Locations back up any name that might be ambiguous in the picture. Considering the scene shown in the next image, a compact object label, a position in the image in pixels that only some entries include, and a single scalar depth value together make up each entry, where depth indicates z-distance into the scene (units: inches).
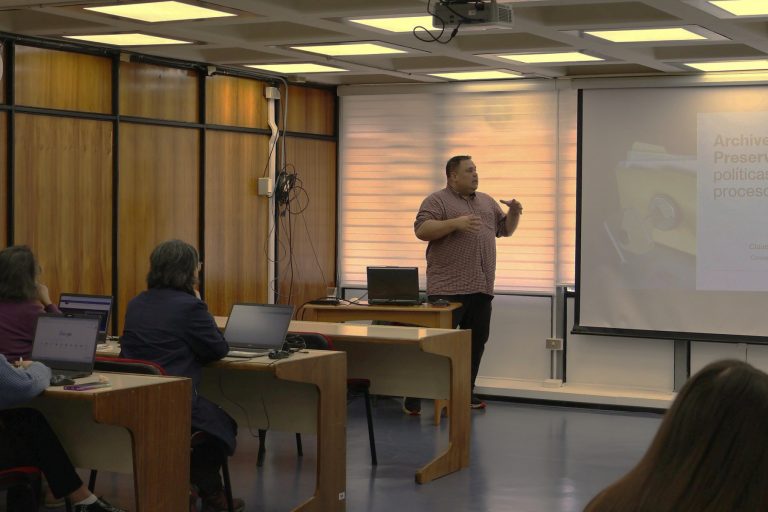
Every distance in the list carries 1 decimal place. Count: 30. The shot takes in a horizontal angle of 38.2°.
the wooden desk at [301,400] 206.1
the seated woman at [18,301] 201.6
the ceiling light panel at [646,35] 261.6
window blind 360.5
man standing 317.7
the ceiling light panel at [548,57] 303.6
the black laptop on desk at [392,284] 319.9
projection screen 331.6
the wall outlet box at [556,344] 356.8
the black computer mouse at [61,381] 172.1
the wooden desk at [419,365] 244.8
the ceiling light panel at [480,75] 346.6
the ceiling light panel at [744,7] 225.9
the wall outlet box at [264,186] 355.9
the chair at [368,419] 259.0
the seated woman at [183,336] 200.5
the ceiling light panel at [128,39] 278.4
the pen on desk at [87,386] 168.1
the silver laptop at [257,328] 217.8
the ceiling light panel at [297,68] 331.7
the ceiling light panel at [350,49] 291.3
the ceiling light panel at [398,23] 249.3
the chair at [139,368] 189.0
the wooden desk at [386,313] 311.0
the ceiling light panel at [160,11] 236.8
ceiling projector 205.6
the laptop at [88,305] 249.1
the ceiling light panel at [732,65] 310.3
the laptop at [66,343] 184.4
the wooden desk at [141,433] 168.6
